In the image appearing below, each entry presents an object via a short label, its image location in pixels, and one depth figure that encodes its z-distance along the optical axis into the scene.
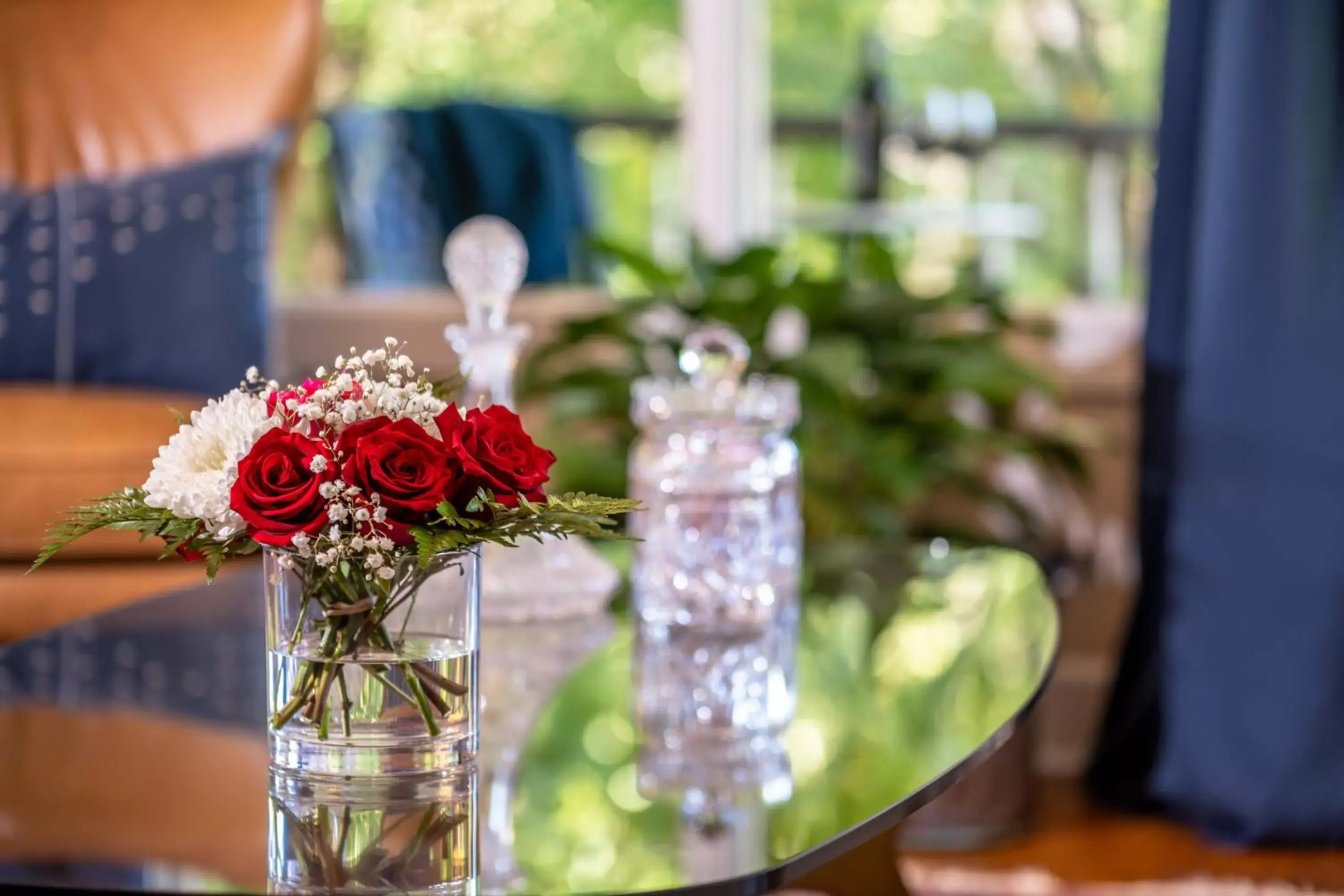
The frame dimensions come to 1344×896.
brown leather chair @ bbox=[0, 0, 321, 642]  3.58
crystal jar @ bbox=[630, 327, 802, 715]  2.09
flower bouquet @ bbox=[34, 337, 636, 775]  1.68
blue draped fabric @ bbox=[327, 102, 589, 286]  4.34
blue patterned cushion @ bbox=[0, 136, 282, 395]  3.32
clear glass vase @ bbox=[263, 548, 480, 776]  1.72
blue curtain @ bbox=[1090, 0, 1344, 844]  3.02
